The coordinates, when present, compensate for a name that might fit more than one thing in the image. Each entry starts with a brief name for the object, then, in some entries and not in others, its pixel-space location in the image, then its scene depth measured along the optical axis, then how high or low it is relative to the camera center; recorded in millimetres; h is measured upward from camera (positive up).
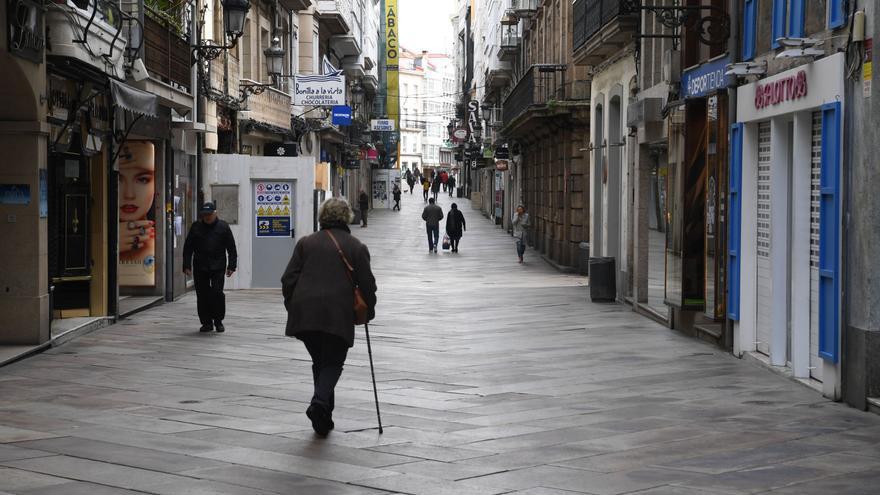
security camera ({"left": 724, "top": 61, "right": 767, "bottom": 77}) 13422 +1489
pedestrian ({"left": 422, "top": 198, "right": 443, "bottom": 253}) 40750 -418
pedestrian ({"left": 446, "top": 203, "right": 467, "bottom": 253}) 40500 -557
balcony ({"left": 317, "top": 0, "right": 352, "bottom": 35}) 47281 +7204
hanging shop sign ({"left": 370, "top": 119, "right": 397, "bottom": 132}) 71312 +4657
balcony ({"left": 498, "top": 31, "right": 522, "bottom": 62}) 55156 +7130
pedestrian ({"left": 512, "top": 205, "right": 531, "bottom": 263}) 35969 -541
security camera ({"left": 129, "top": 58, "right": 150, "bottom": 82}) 17656 +1906
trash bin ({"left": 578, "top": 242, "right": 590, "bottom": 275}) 31266 -1197
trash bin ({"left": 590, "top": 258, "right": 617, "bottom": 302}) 22625 -1270
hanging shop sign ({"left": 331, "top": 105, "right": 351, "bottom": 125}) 39688 +2907
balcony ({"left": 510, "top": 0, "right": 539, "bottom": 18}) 45888 +7439
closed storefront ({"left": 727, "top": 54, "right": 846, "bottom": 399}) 11047 -110
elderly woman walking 9172 -657
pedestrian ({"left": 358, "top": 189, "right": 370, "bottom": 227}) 53781 +183
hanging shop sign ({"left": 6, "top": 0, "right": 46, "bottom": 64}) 13133 +1881
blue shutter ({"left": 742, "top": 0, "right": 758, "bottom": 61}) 14047 +2020
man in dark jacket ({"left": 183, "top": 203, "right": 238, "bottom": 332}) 16719 -681
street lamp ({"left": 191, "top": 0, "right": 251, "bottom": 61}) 21484 +3249
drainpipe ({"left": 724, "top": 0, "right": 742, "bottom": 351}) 14609 +1763
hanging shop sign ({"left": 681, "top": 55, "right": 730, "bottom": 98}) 15055 +1628
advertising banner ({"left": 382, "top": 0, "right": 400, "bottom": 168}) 93688 +10218
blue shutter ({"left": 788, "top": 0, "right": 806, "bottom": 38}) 12180 +1846
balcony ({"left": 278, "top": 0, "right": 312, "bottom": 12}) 38375 +6186
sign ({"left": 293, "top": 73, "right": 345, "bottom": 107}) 32250 +3020
